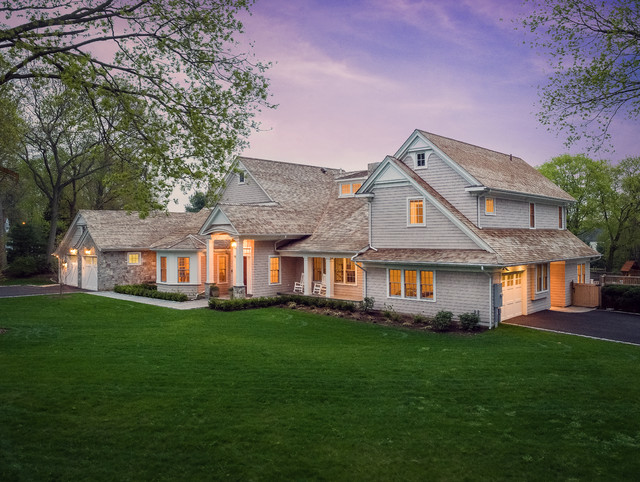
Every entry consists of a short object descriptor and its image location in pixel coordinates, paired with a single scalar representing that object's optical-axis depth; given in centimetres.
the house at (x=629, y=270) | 4248
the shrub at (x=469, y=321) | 1853
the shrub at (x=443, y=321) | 1877
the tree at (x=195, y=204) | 6899
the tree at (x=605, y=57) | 1074
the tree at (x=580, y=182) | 4788
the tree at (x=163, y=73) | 1184
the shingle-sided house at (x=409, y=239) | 2000
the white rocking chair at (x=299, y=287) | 2775
